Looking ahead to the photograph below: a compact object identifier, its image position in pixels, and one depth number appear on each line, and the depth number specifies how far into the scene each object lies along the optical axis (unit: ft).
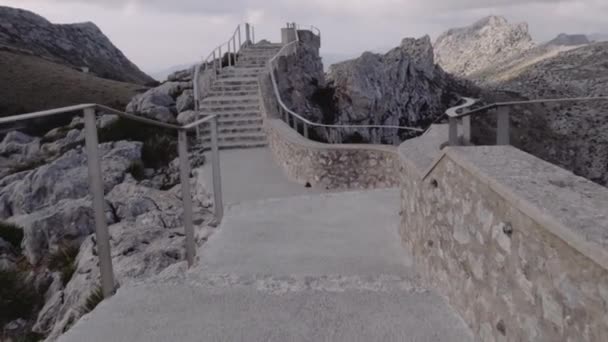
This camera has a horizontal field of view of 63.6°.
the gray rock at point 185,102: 49.87
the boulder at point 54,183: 30.14
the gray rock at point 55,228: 22.62
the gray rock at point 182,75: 61.34
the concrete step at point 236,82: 53.06
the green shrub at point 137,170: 35.24
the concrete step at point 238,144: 41.90
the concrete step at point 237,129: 43.86
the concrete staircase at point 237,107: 43.01
